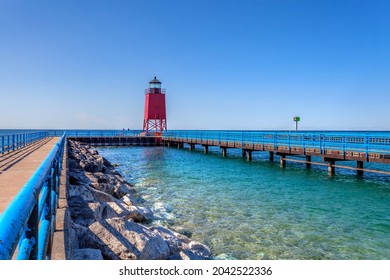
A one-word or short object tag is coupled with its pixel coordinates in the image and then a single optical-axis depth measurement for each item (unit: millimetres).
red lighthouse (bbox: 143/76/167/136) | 42906
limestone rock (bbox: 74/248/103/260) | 3435
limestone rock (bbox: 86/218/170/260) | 3963
